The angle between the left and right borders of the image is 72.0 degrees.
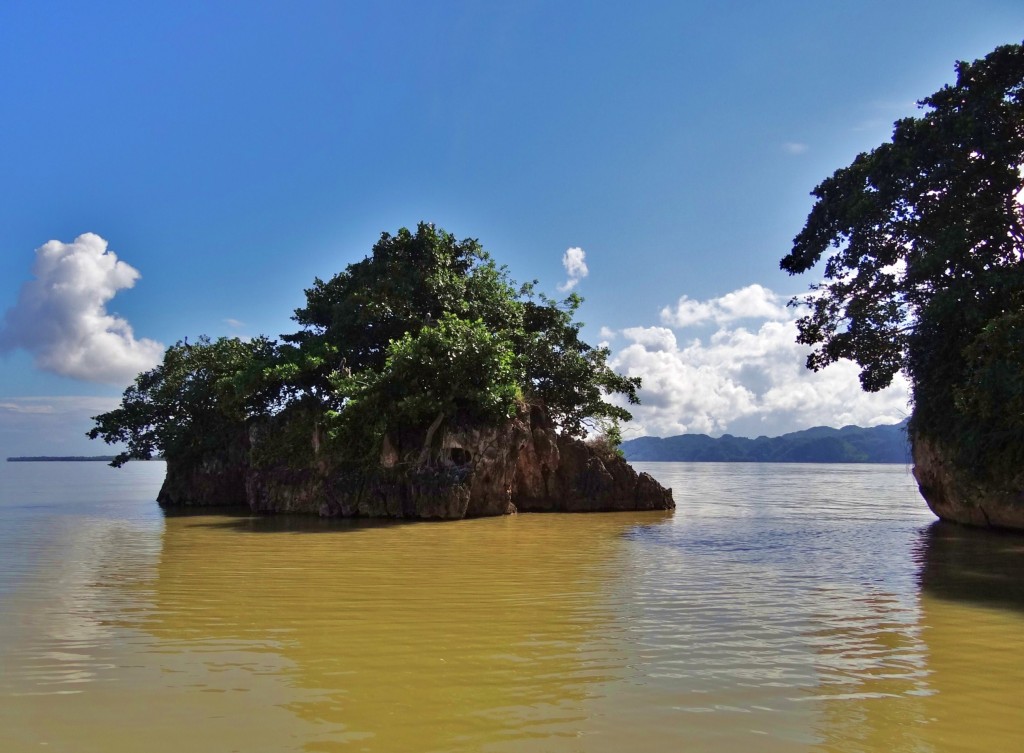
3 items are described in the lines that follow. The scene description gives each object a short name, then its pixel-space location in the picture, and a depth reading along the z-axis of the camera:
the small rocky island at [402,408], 21.38
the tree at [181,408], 28.16
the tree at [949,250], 14.95
